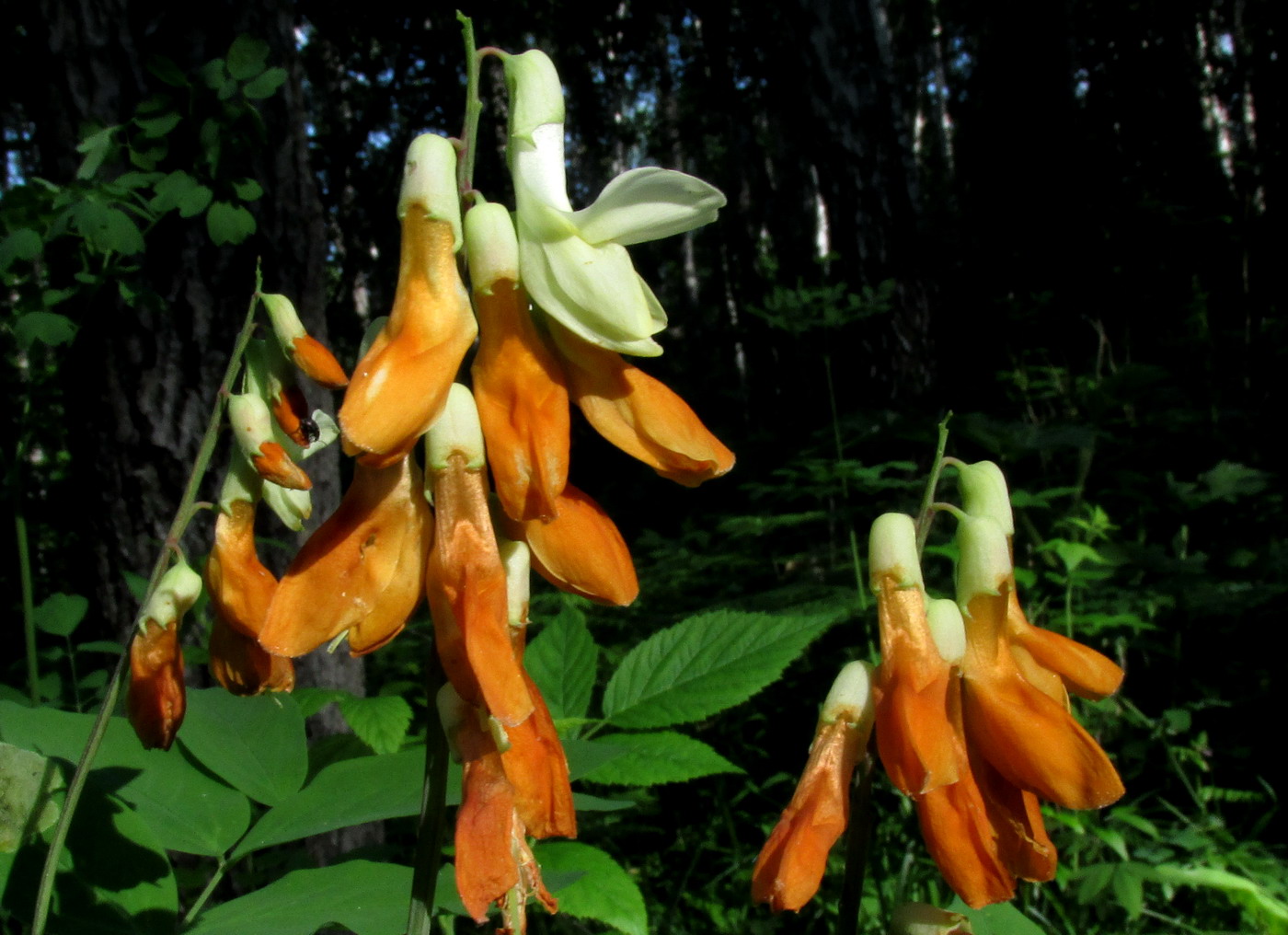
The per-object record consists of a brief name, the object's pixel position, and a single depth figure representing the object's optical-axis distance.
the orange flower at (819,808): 0.14
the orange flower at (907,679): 0.14
